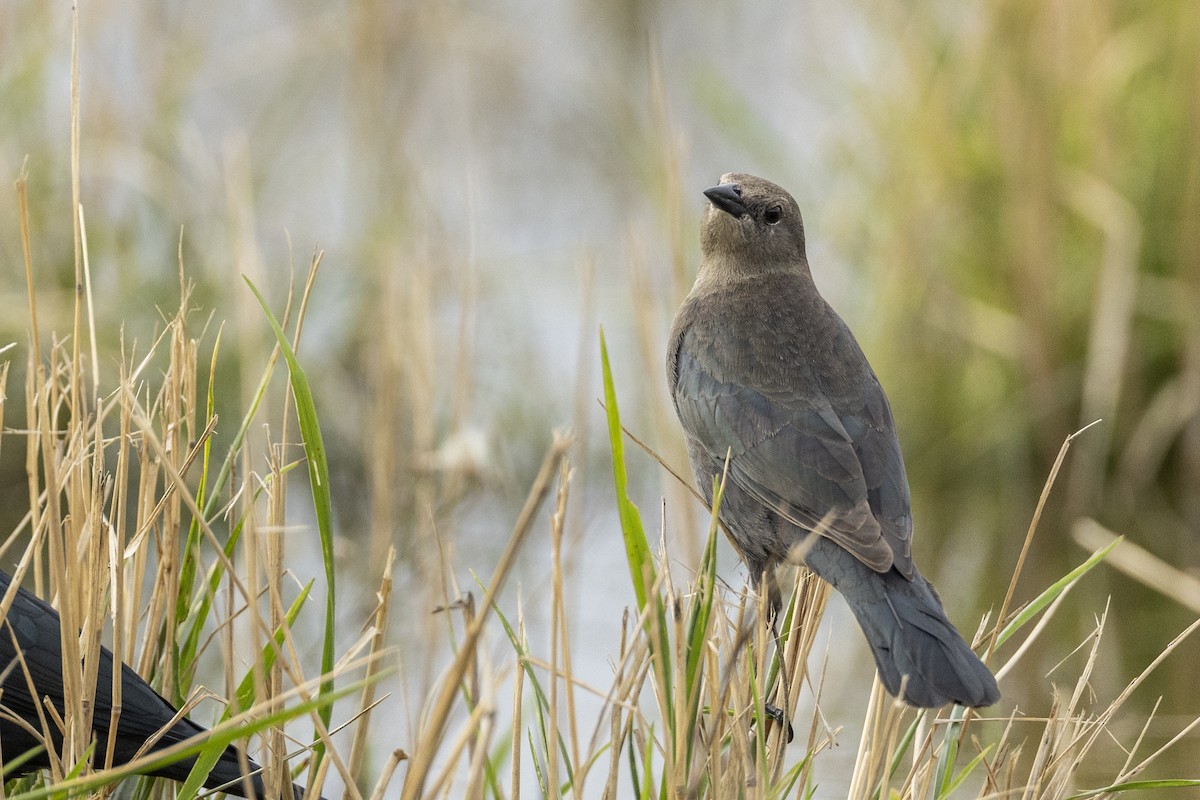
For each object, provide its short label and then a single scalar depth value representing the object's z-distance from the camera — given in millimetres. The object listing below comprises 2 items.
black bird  4922
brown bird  5195
